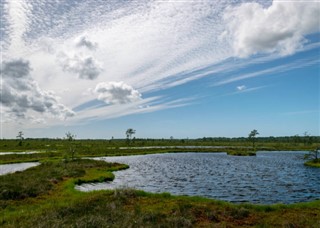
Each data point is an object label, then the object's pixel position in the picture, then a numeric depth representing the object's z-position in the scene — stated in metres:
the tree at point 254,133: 153.52
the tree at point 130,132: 193.62
